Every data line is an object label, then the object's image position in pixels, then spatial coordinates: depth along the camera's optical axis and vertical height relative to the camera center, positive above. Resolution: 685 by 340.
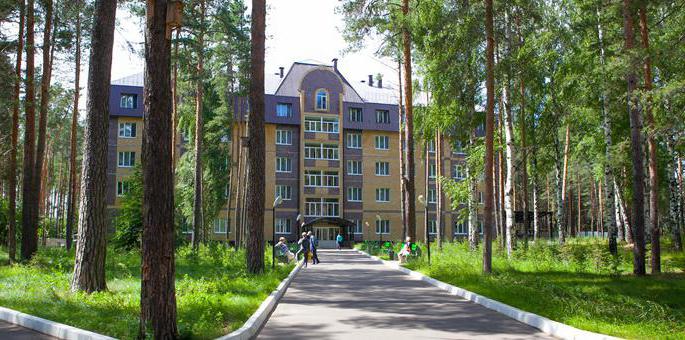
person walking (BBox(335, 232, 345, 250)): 48.91 -1.90
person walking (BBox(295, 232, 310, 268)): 27.17 -1.31
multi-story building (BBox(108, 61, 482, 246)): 49.75 +5.40
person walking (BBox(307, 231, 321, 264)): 27.48 -1.41
